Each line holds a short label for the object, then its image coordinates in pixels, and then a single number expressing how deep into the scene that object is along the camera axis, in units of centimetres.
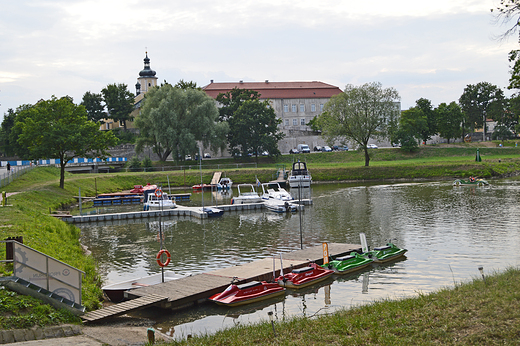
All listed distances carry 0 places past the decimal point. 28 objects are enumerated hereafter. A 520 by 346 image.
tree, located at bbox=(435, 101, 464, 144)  9744
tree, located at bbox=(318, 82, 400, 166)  7112
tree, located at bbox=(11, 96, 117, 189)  4928
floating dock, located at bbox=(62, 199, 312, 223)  4138
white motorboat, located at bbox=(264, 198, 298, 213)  4331
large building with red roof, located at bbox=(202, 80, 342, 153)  12156
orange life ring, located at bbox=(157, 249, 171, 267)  1855
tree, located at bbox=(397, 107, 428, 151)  8662
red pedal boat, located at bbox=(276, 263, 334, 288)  1920
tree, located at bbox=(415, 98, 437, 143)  9862
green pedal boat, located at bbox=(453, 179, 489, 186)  5478
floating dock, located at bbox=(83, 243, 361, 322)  1648
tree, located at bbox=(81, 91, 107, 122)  11006
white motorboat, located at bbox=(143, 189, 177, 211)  4566
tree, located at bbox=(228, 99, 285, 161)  8610
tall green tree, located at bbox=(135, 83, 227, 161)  7756
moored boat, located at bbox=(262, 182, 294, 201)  4652
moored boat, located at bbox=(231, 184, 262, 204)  4768
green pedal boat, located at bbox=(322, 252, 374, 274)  2109
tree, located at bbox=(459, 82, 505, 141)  11022
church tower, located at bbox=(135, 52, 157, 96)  13575
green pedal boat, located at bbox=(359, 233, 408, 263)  2272
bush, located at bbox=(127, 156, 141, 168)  7875
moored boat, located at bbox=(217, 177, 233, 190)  6726
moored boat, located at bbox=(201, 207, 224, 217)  4219
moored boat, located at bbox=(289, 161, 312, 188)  6419
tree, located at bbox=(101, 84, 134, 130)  10956
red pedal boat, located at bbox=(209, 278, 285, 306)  1717
